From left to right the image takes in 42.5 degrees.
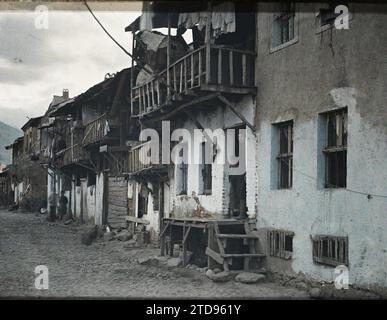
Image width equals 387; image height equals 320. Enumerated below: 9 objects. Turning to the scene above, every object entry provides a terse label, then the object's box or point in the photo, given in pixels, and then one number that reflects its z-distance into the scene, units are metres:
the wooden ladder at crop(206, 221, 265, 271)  12.00
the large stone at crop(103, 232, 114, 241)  21.89
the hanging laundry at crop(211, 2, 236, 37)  12.96
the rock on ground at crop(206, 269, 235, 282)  11.55
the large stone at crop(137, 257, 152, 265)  14.88
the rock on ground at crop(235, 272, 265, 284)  11.33
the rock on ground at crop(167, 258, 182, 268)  13.96
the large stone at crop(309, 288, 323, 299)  9.63
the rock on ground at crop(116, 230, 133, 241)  21.24
